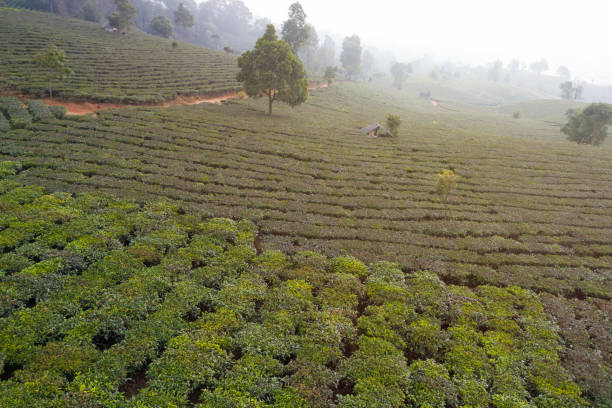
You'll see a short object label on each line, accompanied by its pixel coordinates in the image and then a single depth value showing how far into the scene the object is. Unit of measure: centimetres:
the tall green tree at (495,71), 18109
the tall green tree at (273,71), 4059
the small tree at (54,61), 3556
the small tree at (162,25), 9750
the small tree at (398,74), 13991
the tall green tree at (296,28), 7999
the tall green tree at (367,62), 17300
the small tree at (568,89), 12250
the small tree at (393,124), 4114
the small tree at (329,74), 9006
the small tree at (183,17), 10612
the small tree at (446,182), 2234
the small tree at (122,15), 7656
